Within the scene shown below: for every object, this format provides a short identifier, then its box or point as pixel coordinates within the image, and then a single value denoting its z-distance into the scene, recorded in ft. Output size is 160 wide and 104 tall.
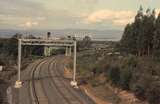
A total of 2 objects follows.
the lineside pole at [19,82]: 175.55
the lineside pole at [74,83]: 178.56
